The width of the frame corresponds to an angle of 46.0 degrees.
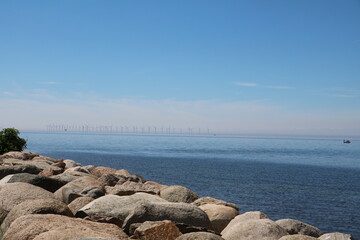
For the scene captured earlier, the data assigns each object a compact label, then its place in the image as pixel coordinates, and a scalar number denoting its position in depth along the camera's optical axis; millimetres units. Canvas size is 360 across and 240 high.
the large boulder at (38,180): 17325
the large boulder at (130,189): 16906
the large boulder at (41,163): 24367
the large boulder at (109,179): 21281
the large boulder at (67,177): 19872
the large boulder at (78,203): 14470
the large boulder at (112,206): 12953
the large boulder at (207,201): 17458
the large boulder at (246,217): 14891
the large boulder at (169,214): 11414
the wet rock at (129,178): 22131
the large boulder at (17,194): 13273
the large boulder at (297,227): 15711
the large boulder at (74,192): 15758
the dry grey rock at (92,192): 15848
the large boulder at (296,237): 10180
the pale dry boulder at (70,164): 32041
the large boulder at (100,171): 28133
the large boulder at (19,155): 34178
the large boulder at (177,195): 18225
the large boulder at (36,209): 11297
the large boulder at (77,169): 25914
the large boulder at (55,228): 8766
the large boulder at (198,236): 9055
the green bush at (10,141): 52281
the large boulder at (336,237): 12995
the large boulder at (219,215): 15656
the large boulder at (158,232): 9625
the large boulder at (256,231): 12154
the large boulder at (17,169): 20984
